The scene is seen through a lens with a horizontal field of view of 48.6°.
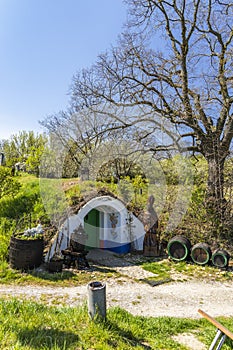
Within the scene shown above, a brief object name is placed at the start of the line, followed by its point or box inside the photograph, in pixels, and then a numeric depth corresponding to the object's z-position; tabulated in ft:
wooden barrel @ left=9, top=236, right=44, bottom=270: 19.22
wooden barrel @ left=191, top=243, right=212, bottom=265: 22.18
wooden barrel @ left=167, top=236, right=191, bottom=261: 23.08
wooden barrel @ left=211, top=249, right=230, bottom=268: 21.27
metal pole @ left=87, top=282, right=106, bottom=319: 9.64
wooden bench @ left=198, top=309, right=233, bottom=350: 7.79
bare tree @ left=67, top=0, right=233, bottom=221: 28.73
